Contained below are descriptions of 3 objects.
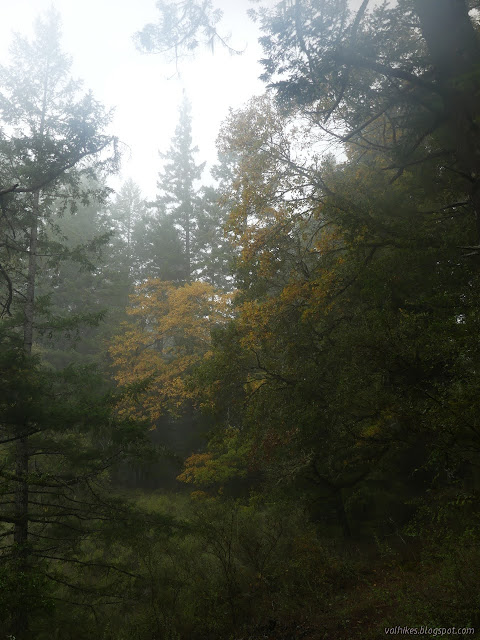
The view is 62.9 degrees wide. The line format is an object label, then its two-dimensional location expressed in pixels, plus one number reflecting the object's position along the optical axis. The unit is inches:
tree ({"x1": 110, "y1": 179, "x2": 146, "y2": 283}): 1023.0
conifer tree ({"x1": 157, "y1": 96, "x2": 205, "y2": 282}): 1078.4
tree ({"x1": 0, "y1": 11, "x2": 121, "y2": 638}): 284.6
